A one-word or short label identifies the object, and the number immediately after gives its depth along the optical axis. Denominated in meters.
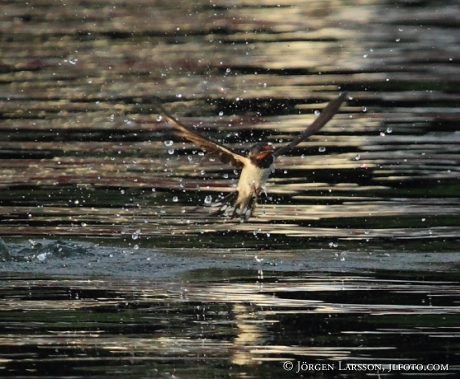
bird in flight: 18.66
